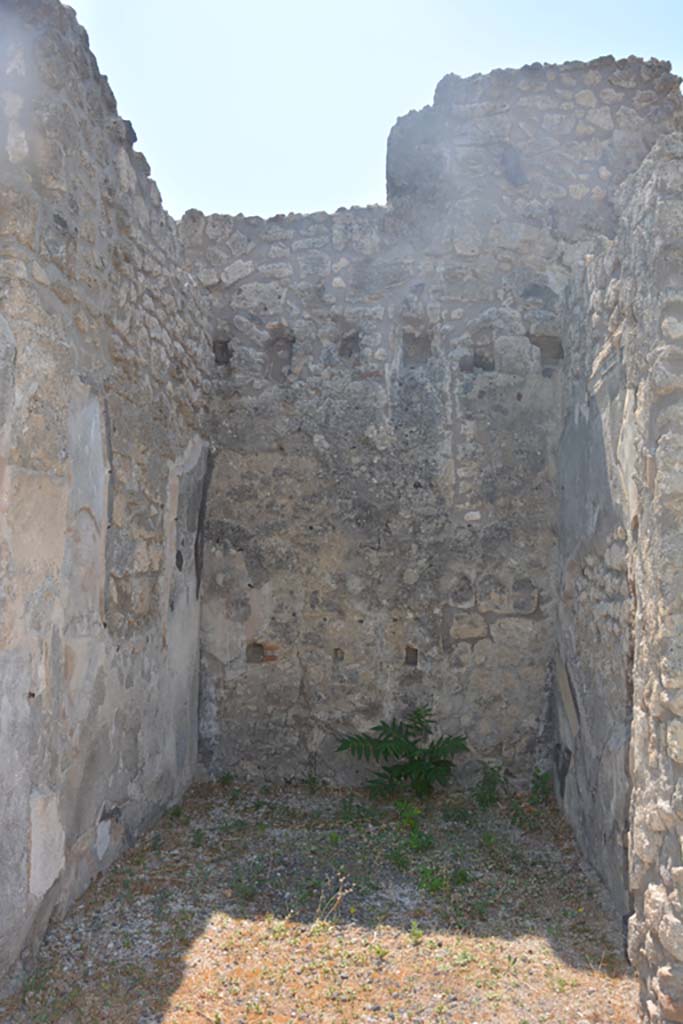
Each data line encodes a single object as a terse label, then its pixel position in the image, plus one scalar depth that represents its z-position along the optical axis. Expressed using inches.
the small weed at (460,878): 140.0
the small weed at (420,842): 154.3
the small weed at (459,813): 170.6
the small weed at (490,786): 179.8
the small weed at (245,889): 132.7
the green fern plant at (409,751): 181.0
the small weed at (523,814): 166.8
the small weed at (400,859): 146.3
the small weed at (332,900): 127.4
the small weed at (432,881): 137.6
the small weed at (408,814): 165.0
